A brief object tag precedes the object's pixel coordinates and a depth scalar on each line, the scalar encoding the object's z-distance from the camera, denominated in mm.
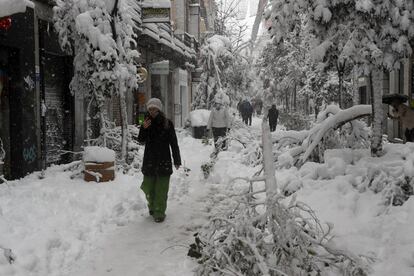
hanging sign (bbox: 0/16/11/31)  8234
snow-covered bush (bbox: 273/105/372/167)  7277
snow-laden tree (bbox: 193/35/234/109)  22672
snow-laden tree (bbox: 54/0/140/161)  9086
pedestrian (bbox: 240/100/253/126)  29833
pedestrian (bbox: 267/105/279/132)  24219
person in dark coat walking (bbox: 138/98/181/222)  6785
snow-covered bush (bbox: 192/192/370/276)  3754
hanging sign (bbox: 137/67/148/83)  15777
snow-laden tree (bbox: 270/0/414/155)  5887
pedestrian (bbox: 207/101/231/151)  13156
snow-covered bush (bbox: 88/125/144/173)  10539
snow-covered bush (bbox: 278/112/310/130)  19984
